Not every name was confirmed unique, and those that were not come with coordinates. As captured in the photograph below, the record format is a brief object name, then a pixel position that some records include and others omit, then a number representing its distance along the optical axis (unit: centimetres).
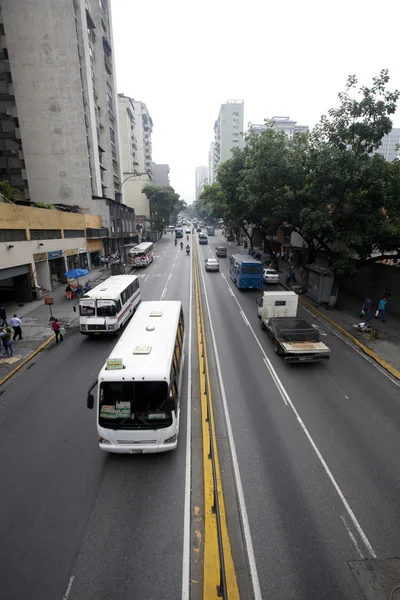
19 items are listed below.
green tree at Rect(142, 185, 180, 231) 7675
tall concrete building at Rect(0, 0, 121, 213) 3288
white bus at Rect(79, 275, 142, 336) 1517
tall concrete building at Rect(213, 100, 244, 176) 11662
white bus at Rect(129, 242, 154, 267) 3834
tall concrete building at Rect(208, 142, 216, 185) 15552
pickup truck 1226
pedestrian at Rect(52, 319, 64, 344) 1508
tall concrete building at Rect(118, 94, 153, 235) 7288
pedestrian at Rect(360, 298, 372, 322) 1773
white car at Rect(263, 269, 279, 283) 2858
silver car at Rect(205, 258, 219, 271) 3556
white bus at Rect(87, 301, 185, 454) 699
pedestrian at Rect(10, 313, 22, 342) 1537
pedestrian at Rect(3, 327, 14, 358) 1369
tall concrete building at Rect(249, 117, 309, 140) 12468
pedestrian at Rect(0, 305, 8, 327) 1686
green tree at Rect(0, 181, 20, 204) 2365
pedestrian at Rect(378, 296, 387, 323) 1810
